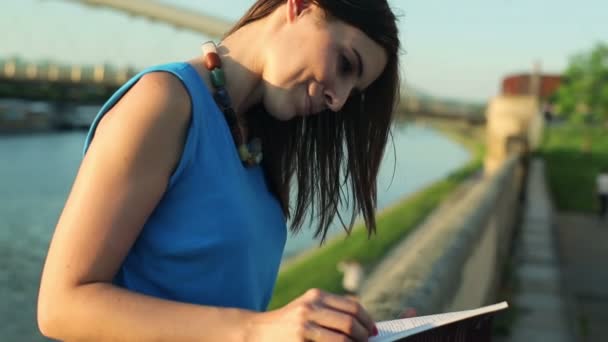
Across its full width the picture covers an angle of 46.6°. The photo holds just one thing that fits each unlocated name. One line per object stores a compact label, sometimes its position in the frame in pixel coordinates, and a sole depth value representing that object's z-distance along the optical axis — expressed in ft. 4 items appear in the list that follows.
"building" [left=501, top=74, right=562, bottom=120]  202.97
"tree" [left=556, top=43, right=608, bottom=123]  112.37
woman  2.42
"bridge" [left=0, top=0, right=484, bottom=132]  110.42
